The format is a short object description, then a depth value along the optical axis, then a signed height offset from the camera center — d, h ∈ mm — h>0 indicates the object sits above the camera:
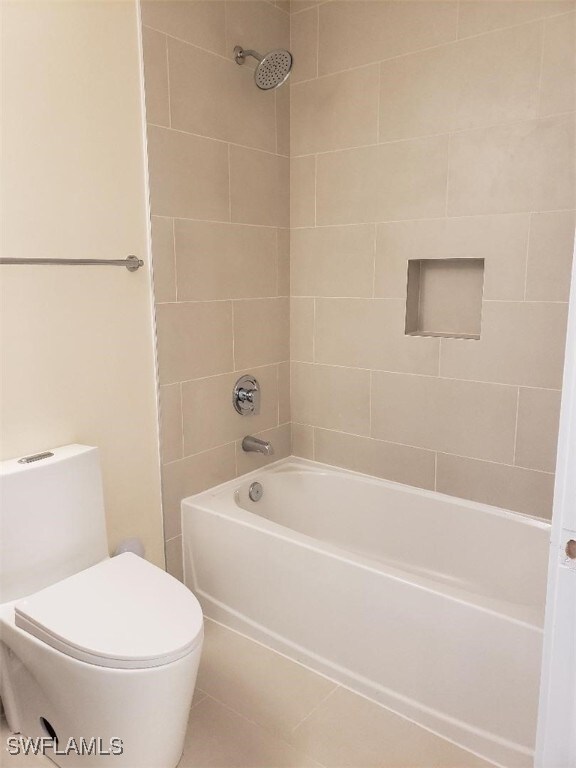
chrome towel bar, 1613 +75
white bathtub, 1573 -1031
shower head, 2057 +798
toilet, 1378 -866
